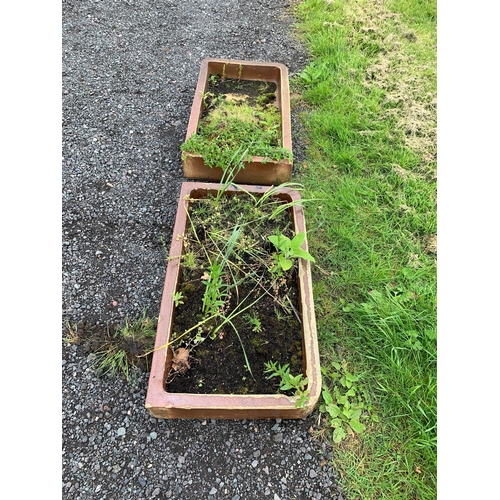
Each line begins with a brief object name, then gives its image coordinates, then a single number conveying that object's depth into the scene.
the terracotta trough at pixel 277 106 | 2.31
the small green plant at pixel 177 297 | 1.70
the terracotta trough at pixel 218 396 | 1.49
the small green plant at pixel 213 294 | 1.65
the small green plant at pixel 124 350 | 1.82
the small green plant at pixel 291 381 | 1.50
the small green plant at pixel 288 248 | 1.76
